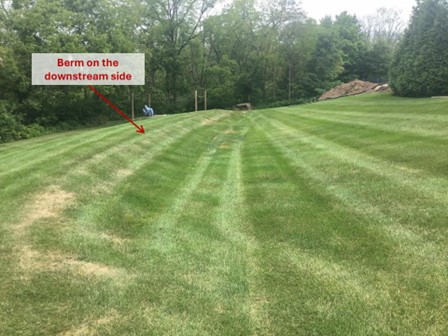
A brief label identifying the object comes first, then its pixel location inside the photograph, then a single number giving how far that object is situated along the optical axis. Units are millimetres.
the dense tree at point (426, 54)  29125
